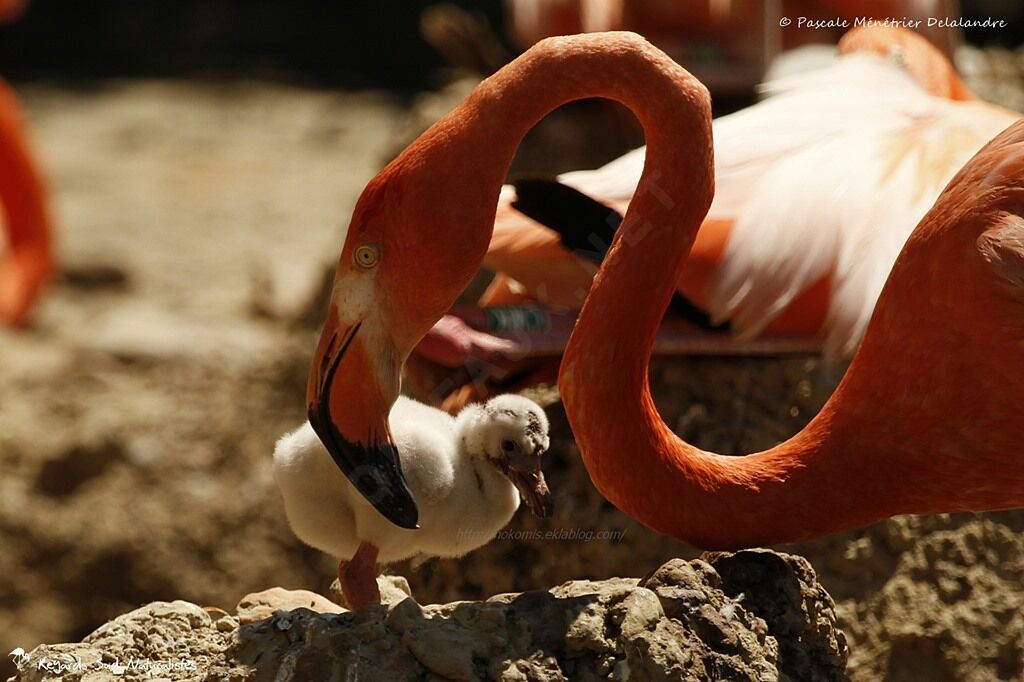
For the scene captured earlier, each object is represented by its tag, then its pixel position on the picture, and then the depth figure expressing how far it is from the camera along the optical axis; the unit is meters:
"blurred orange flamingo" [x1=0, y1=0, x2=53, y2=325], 12.35
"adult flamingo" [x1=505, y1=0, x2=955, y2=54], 8.84
